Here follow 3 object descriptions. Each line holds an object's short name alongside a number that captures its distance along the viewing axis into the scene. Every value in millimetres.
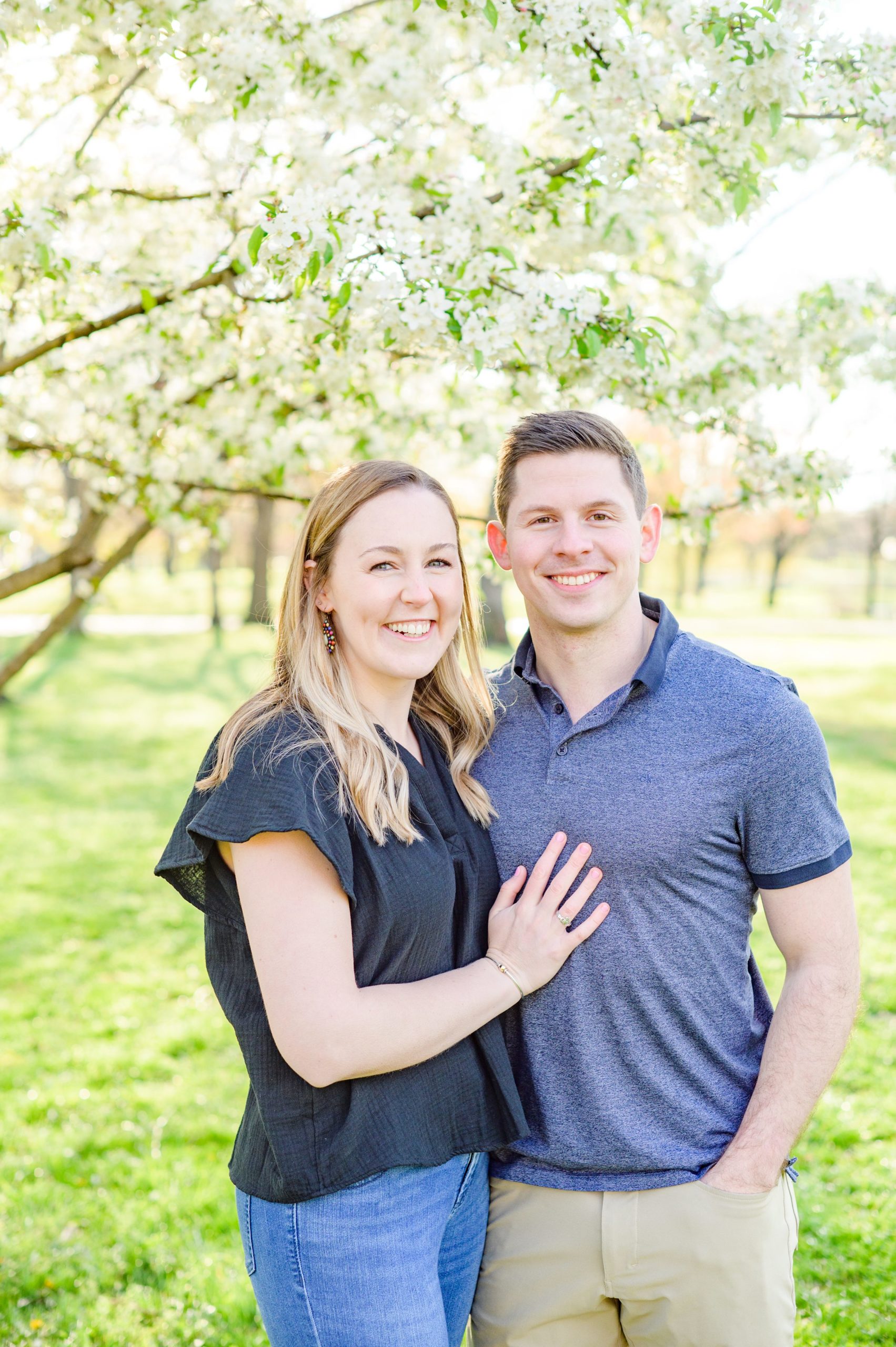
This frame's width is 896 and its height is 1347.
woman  2137
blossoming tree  3033
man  2414
